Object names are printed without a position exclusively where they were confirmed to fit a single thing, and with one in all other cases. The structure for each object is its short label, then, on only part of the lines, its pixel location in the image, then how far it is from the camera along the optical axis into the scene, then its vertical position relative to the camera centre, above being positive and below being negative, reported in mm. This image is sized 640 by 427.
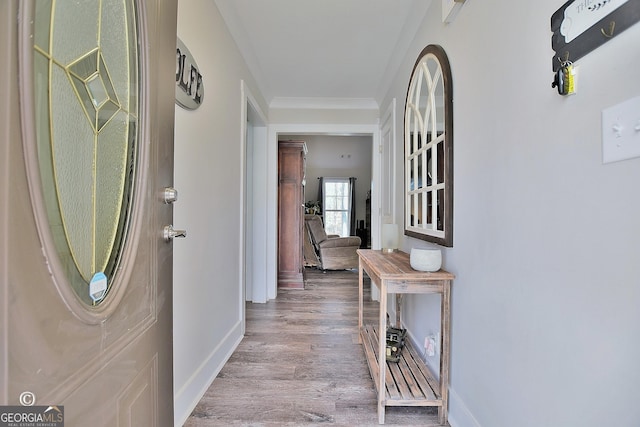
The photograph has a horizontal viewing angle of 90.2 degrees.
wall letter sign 1451 +645
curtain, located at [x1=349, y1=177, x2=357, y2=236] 8297 +154
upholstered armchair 5668 -717
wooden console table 1566 -717
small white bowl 1604 -236
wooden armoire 4250 -20
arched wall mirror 1643 +389
